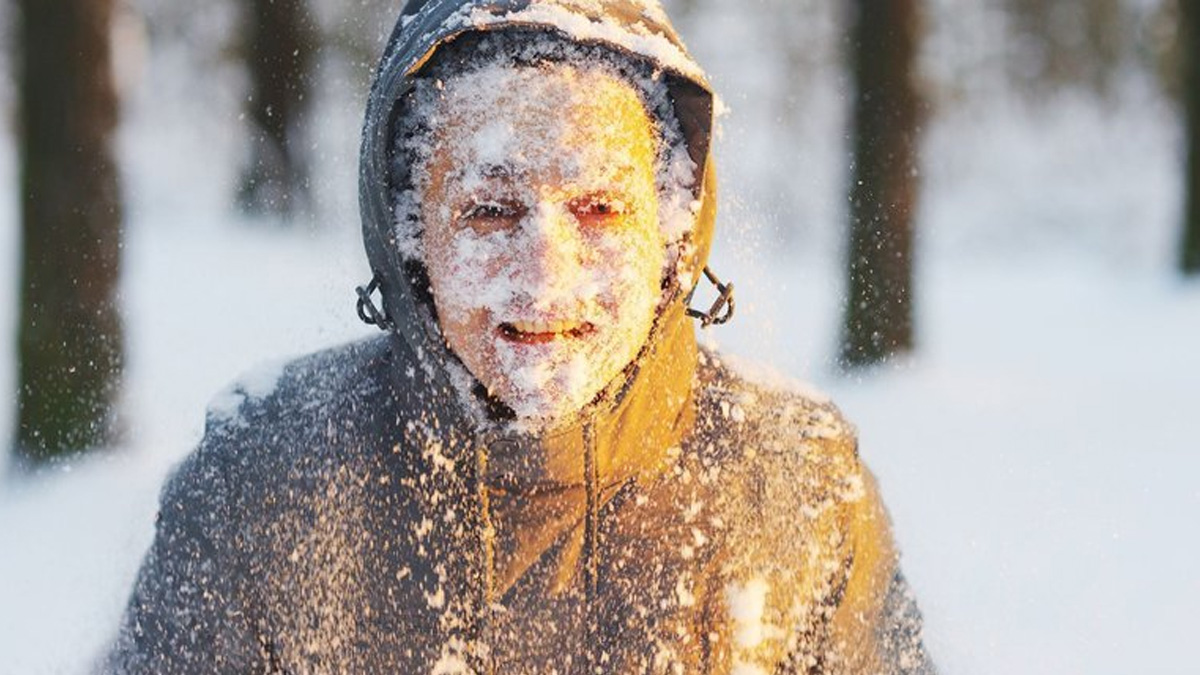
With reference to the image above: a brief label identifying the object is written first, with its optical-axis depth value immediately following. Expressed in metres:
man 1.85
